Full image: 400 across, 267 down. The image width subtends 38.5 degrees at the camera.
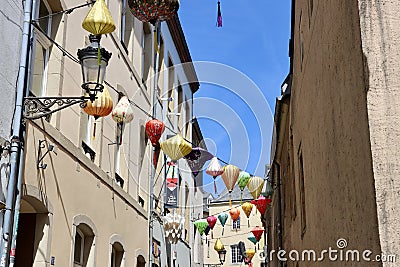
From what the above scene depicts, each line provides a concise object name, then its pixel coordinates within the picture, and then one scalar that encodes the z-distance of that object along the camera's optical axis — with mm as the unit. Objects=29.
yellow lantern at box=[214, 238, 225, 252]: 27050
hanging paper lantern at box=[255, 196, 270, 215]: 17719
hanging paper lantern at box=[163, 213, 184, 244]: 18016
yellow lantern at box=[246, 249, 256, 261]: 28386
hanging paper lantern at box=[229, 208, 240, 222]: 19167
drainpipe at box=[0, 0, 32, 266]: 7253
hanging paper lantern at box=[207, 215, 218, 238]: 20767
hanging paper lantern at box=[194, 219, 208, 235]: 21203
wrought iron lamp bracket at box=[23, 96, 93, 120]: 7770
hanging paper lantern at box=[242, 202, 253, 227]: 17641
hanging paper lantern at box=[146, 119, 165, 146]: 12617
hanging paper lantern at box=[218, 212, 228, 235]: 21244
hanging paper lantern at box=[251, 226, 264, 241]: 21672
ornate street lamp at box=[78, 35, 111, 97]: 7578
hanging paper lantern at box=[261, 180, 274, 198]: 18062
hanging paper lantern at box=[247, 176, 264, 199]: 15547
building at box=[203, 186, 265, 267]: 46688
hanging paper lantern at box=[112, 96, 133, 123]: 11500
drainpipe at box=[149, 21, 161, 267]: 16656
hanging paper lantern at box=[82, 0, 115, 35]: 7738
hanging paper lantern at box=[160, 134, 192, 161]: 11852
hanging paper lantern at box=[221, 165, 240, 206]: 14352
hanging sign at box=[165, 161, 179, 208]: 19548
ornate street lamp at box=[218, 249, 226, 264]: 26103
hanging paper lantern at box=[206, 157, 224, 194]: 14422
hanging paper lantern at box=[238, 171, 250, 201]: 15016
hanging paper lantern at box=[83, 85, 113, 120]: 9102
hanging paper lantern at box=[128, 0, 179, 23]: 8219
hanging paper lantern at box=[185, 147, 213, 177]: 14930
